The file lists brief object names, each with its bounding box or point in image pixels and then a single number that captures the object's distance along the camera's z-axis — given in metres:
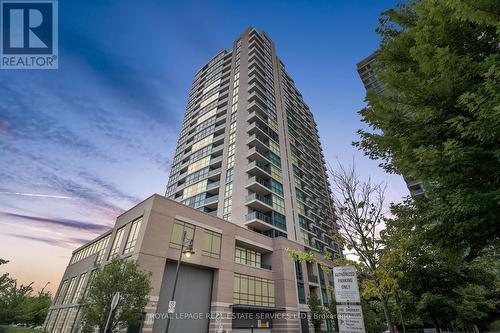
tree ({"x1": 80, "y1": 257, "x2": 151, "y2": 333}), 14.18
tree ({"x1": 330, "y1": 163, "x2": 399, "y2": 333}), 8.80
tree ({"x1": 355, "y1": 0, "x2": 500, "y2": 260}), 4.88
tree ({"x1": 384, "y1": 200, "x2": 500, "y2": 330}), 15.52
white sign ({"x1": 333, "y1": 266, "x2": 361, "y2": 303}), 6.60
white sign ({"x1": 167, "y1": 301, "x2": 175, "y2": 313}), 13.33
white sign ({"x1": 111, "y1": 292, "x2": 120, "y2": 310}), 10.34
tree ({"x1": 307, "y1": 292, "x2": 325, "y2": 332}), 30.56
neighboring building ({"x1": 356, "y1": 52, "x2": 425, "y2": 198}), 69.03
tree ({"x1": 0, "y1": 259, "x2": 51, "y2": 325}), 30.28
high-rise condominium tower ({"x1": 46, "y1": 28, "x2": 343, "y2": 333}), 22.44
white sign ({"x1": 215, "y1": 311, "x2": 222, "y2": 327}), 14.81
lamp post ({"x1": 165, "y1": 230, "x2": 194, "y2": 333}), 14.86
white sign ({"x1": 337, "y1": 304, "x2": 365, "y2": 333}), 6.34
